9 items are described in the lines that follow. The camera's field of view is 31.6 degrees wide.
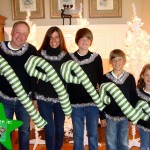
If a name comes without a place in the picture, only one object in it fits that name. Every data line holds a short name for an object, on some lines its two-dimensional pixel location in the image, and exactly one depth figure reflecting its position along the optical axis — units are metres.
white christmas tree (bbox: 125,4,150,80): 3.51
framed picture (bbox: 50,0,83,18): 4.42
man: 2.10
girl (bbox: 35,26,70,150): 2.17
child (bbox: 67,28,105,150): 2.17
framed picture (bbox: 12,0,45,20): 4.48
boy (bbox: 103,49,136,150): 2.15
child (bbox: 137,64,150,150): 2.15
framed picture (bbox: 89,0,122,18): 4.40
